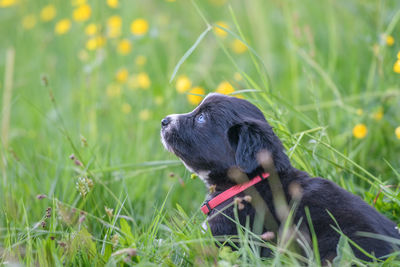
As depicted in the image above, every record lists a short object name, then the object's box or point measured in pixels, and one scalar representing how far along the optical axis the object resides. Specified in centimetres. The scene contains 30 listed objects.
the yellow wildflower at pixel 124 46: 974
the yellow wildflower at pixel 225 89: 746
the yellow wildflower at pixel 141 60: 1023
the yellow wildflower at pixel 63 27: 1034
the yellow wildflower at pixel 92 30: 901
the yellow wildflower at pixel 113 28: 925
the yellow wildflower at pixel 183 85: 869
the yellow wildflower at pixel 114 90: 965
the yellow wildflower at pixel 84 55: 997
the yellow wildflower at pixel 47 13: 1205
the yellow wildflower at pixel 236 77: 1045
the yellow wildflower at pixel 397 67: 568
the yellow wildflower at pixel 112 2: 851
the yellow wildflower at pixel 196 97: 824
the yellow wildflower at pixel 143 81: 962
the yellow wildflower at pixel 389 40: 775
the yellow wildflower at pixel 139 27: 944
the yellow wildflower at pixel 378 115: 757
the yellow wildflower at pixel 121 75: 931
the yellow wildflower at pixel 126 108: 941
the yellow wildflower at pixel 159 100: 902
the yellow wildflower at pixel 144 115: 866
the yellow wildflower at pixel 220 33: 1179
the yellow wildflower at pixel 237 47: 1253
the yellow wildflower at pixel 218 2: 1456
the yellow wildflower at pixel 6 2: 1127
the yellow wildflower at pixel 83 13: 944
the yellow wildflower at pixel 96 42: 883
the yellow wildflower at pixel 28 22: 1198
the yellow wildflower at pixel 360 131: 700
